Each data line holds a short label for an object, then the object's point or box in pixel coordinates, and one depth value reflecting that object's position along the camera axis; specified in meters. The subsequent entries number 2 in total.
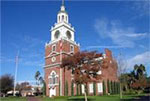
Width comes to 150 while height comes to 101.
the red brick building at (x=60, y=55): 42.97
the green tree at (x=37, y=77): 86.43
